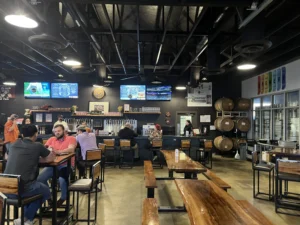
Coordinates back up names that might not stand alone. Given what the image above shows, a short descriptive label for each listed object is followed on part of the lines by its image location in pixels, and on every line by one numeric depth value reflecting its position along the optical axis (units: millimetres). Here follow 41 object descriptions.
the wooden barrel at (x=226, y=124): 9812
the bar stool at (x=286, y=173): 4020
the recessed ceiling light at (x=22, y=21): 3086
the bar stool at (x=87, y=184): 3364
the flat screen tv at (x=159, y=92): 11039
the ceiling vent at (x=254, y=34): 4051
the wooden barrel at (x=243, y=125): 9836
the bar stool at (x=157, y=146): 7836
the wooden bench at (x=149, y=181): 3770
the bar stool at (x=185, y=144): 8039
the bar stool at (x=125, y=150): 7738
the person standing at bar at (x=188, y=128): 9652
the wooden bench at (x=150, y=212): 2475
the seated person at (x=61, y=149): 3645
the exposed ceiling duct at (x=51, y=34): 3836
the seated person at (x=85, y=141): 5312
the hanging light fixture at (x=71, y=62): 5554
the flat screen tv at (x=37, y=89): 10859
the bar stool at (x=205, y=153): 7879
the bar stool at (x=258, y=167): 4828
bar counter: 8453
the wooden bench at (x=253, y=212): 2263
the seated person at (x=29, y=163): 2854
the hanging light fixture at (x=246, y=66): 5764
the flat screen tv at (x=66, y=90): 10930
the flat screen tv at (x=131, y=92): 10992
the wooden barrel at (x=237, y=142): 9766
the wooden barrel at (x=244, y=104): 10188
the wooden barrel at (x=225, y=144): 9594
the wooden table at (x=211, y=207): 1992
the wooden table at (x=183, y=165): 4008
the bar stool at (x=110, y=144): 7734
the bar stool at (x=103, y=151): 5773
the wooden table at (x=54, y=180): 2969
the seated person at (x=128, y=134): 7941
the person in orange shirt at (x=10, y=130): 7262
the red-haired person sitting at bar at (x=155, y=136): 8248
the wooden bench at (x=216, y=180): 3682
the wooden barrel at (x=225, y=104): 10211
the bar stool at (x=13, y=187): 2572
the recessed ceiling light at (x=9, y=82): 9234
